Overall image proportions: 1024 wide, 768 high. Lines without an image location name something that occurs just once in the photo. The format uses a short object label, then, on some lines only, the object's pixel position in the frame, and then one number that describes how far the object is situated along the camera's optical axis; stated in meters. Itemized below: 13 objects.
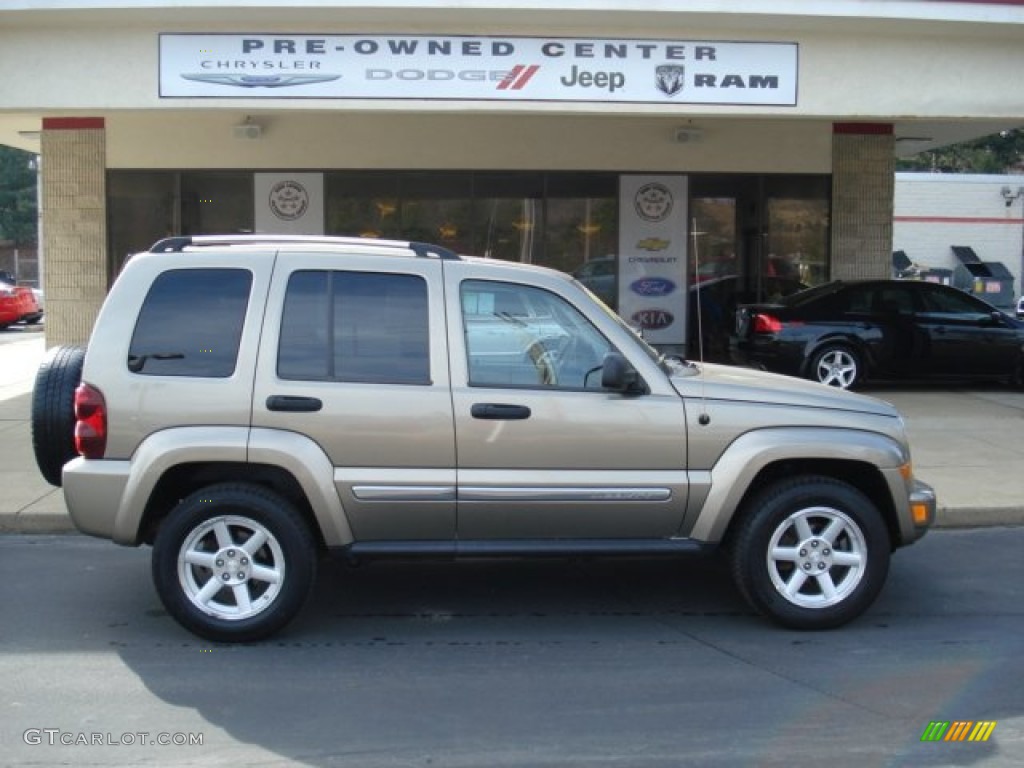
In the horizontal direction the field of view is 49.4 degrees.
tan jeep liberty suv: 5.32
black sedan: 13.71
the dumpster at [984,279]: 31.12
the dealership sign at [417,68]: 11.55
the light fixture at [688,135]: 16.02
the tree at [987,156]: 48.41
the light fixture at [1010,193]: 35.38
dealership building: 16.06
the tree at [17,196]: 53.59
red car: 26.08
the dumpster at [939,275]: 32.68
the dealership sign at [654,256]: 16.61
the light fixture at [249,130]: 15.53
